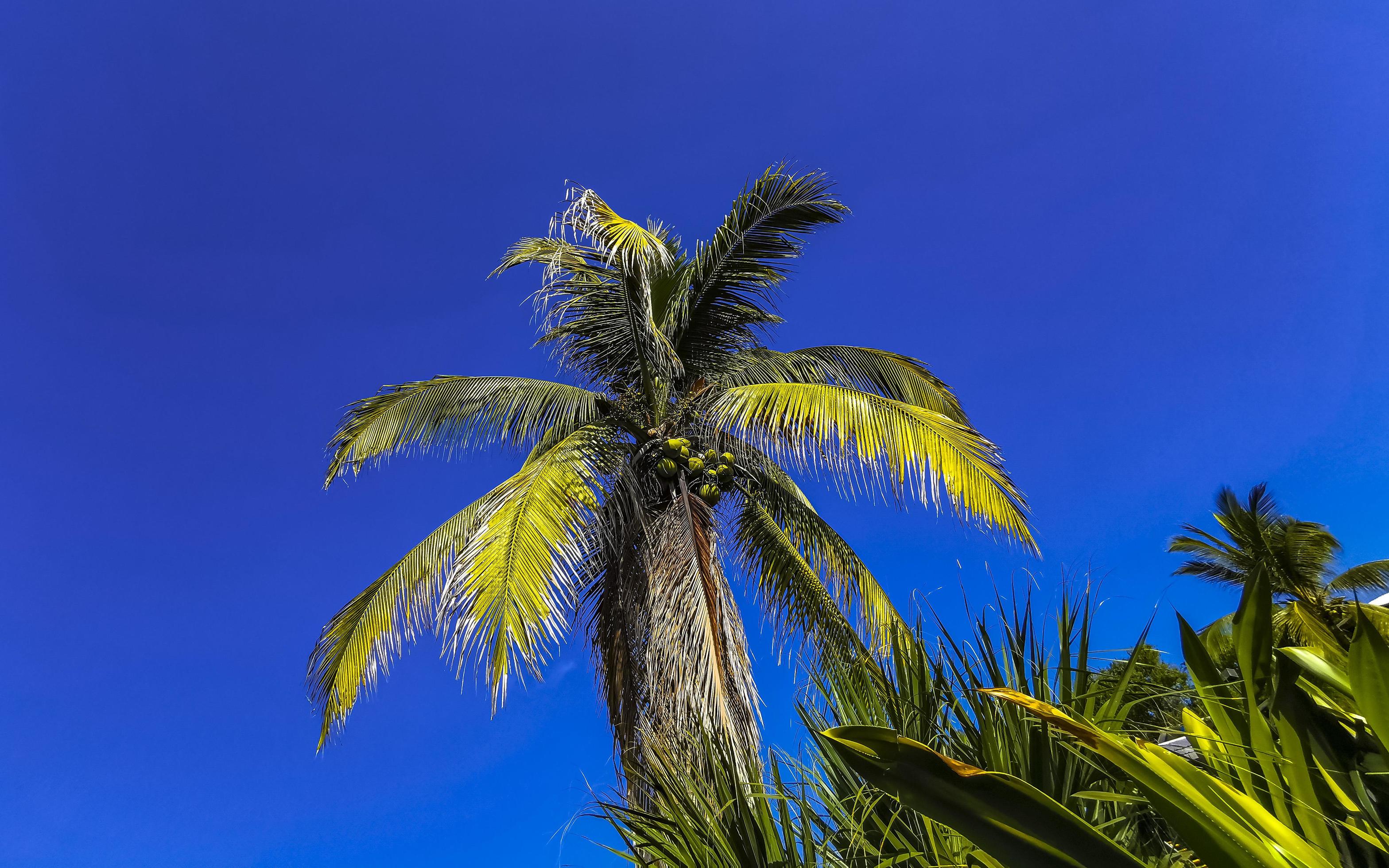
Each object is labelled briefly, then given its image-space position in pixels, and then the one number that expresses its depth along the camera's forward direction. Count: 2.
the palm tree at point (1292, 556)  15.52
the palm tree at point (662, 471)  5.79
